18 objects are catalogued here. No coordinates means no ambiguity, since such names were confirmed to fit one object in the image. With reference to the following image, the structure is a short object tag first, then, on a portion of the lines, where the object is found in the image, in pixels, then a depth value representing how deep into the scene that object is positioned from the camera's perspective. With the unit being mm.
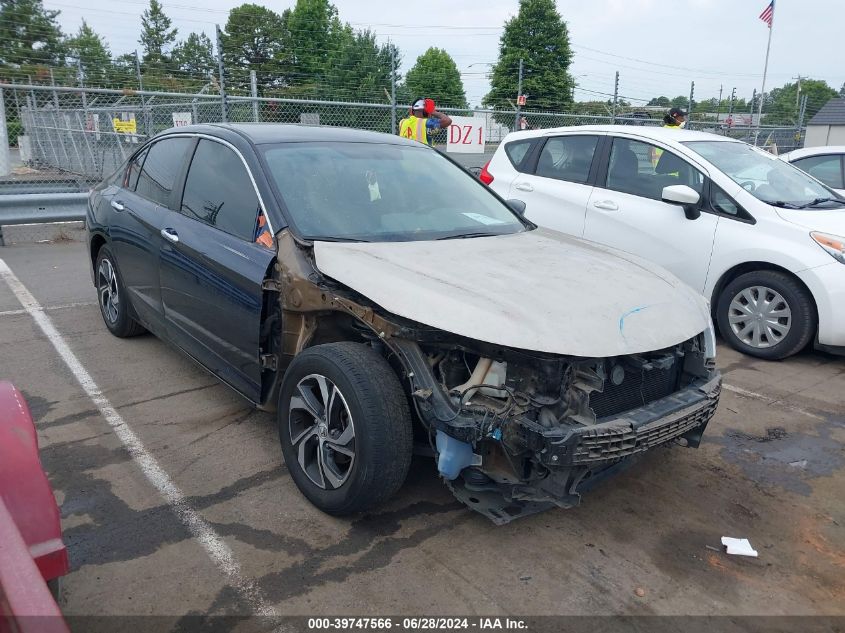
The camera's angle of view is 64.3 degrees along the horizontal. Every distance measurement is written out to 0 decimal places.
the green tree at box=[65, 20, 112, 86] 25842
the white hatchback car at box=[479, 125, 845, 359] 5211
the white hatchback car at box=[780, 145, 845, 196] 8008
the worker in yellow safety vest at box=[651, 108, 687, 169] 9477
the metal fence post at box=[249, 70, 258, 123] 10101
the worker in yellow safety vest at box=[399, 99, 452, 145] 9008
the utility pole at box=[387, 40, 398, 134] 10531
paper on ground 2943
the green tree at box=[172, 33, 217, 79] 38694
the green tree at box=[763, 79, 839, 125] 50881
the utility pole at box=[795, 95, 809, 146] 19141
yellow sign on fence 13688
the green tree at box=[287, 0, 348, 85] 32047
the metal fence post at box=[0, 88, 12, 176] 12545
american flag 29781
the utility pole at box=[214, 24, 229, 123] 9595
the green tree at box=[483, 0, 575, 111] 39184
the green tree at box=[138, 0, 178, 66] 56528
